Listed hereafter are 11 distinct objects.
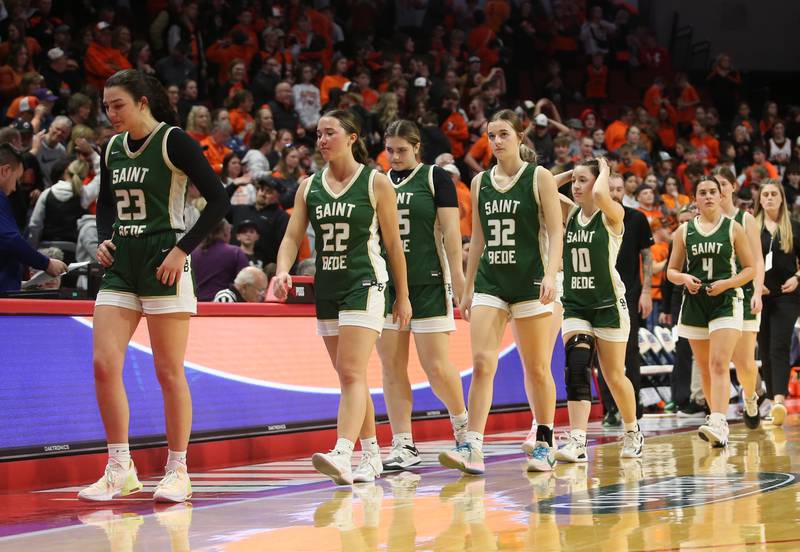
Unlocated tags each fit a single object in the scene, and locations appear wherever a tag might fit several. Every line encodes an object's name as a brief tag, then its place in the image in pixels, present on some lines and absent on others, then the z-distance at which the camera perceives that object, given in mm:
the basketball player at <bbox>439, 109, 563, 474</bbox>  14594
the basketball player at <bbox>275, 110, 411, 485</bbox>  13250
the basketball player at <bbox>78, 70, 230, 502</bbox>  12266
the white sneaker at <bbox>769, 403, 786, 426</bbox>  21984
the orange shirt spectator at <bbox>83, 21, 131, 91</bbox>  29781
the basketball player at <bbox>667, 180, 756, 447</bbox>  18406
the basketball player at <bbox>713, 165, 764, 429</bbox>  19156
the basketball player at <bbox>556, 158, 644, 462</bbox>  16375
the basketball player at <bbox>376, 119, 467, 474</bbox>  15469
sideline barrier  14219
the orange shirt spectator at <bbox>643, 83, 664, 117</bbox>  47094
